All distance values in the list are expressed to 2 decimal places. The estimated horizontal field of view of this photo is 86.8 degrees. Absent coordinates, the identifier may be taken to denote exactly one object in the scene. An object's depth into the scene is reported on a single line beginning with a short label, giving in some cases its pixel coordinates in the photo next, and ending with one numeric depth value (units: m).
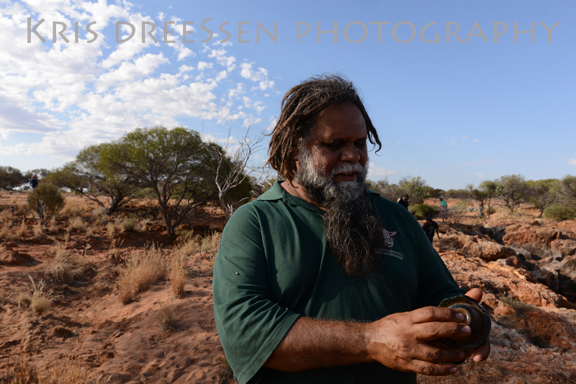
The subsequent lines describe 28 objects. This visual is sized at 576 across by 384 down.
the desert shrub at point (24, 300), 5.46
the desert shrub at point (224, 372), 3.48
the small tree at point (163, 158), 13.78
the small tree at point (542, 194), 25.89
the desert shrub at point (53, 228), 12.48
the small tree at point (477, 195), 29.80
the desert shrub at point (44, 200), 13.66
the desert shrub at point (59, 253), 8.30
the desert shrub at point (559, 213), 20.95
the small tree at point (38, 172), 38.97
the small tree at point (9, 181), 31.98
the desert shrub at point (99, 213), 16.08
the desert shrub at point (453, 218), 17.88
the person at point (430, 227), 9.78
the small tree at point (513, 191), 28.78
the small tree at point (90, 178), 17.05
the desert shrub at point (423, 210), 23.31
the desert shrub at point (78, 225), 13.28
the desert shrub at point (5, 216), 13.33
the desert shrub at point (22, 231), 11.50
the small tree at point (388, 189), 27.01
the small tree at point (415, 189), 28.03
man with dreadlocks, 0.99
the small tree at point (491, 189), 29.33
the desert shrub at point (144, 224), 14.01
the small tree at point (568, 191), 23.06
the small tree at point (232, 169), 8.91
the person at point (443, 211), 17.05
